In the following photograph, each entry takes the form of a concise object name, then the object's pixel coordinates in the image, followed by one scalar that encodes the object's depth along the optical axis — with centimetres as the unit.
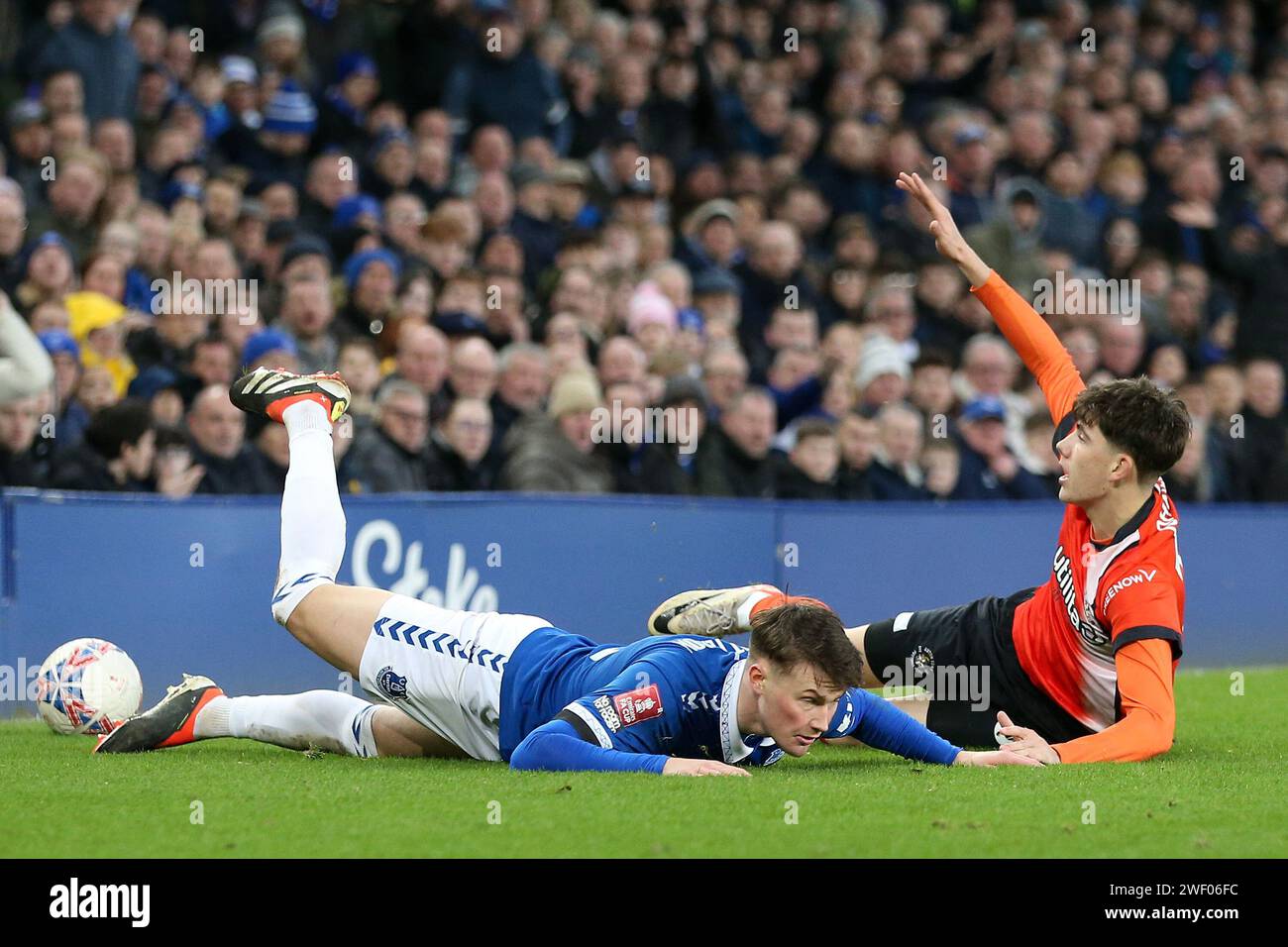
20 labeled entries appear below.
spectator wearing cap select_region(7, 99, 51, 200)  1212
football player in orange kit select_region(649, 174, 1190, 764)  668
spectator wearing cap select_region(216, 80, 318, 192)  1313
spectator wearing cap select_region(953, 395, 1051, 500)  1249
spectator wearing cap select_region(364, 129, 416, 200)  1329
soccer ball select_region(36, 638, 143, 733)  763
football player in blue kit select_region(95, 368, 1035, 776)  607
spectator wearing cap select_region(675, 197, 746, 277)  1414
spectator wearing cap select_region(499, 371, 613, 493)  1088
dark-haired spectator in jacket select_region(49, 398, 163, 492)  962
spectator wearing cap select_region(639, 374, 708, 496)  1145
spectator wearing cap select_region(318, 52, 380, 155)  1372
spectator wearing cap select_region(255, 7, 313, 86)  1352
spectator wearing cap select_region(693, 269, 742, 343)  1344
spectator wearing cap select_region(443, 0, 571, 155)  1440
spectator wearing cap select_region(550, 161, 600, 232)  1393
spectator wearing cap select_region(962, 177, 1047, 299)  1506
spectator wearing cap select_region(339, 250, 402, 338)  1179
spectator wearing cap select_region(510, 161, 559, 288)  1349
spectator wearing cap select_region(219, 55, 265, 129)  1323
